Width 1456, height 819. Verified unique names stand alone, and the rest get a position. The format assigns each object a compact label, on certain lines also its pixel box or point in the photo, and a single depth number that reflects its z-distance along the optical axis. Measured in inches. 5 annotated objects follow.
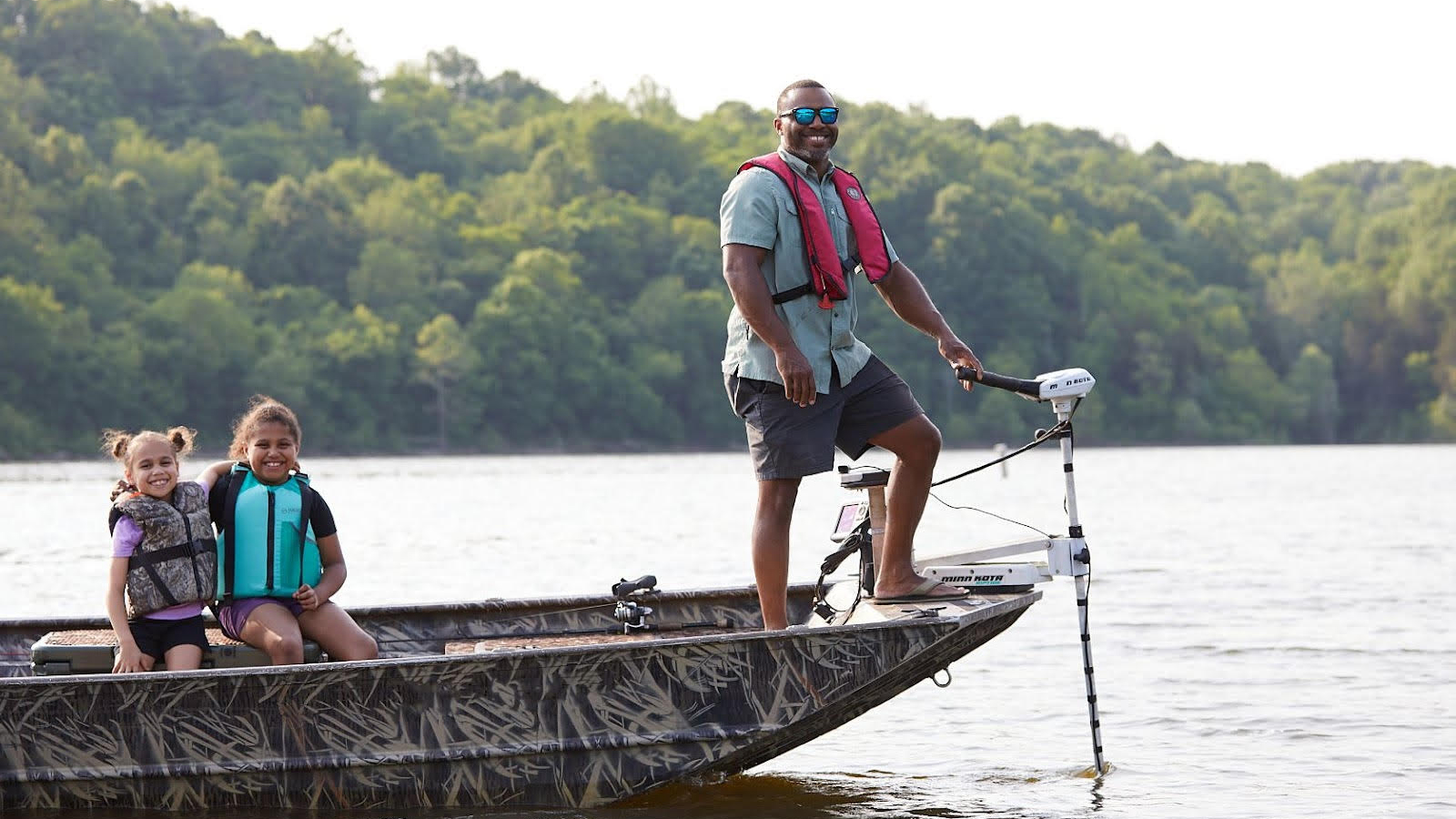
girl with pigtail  545.6
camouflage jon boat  536.7
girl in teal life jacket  558.6
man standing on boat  528.7
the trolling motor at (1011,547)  553.3
